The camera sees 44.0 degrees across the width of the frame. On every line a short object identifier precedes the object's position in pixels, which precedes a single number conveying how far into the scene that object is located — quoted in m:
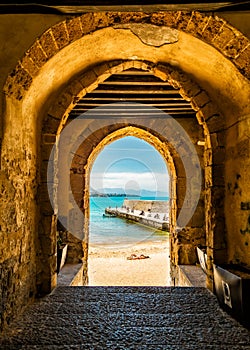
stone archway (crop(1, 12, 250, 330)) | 2.32
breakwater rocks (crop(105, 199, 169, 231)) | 17.38
